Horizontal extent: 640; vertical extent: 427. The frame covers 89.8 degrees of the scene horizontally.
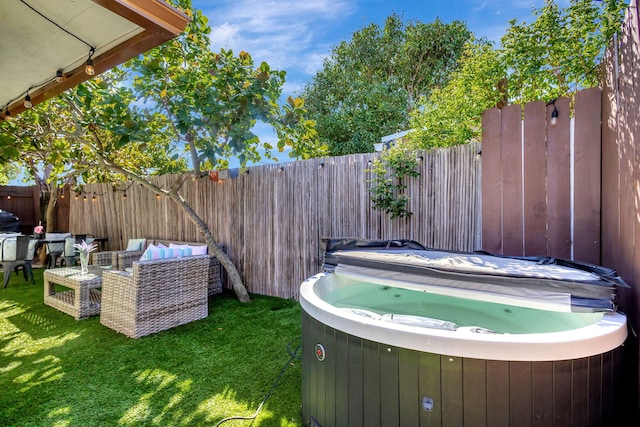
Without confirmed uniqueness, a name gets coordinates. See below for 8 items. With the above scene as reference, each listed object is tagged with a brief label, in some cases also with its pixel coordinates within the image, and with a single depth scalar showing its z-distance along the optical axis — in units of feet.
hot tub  4.01
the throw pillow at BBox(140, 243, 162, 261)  13.12
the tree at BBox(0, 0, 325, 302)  11.91
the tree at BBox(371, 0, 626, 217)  10.96
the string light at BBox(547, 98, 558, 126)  8.30
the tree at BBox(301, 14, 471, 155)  34.14
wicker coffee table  12.31
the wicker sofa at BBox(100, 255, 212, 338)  10.58
